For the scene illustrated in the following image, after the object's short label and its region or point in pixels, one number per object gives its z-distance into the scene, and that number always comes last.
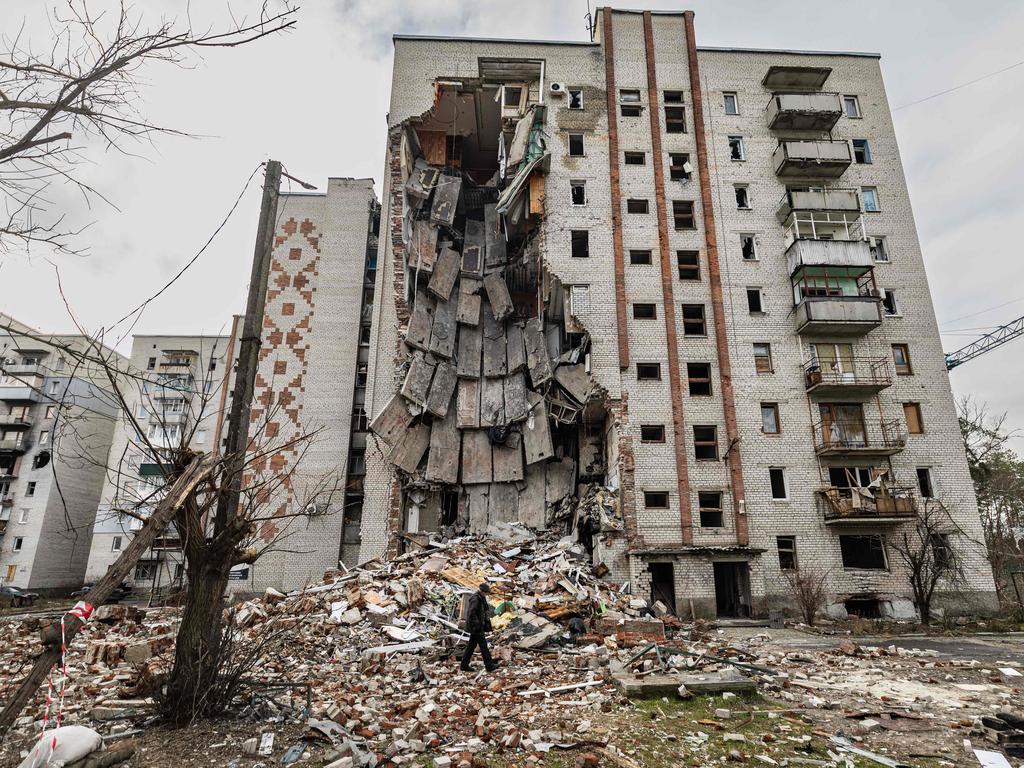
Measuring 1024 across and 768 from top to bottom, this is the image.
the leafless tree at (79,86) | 4.71
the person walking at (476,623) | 10.21
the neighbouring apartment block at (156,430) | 33.94
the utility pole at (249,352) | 6.96
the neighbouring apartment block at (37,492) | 37.62
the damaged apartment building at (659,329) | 20.53
